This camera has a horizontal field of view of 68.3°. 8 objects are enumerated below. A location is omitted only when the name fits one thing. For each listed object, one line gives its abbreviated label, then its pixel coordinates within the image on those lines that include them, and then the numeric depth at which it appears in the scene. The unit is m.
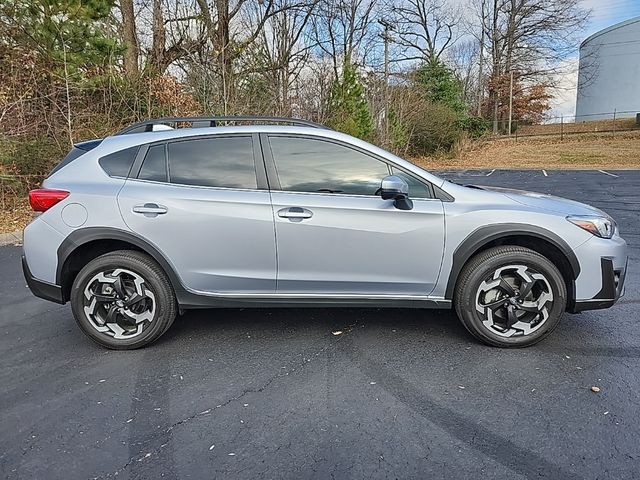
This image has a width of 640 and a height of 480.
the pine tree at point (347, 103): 18.83
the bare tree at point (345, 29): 23.52
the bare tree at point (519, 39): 38.16
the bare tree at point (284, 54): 17.09
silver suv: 3.23
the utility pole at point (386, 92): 22.61
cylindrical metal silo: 43.69
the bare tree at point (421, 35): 38.56
